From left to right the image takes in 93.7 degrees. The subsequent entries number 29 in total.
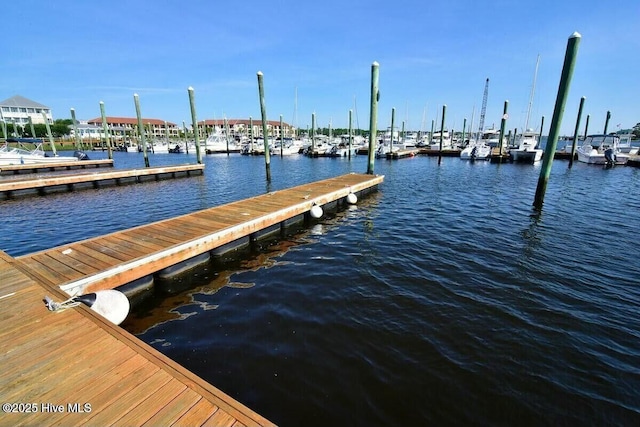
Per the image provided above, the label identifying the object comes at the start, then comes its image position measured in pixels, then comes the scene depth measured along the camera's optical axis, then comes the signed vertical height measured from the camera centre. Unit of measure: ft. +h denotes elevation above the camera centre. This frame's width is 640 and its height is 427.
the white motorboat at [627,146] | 121.78 -5.39
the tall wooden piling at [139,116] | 94.84 +6.70
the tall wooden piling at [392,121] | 140.00 +6.31
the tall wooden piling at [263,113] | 69.10 +5.49
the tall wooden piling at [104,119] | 106.98 +6.47
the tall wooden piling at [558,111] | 40.65 +3.09
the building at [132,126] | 348.81 +15.40
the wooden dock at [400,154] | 139.33 -9.08
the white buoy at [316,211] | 39.58 -9.71
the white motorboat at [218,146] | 196.68 -6.16
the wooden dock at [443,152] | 154.07 -9.28
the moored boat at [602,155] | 102.12 -7.59
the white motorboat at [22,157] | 86.12 -5.42
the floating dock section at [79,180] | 54.90 -8.87
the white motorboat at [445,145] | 169.33 -6.07
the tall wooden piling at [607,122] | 131.54 +4.74
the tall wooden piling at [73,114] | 122.34 +9.52
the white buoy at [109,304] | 16.29 -9.19
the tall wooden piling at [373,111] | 60.75 +4.98
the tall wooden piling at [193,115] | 93.71 +6.83
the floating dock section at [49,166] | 79.56 -8.12
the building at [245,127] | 440.04 +14.51
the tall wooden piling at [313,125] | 164.04 +5.53
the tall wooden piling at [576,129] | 105.40 +1.49
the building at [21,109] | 268.00 +26.61
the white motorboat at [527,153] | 114.01 -7.18
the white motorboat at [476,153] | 125.10 -7.74
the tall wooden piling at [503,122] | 112.84 +4.50
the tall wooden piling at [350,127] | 146.33 +4.18
